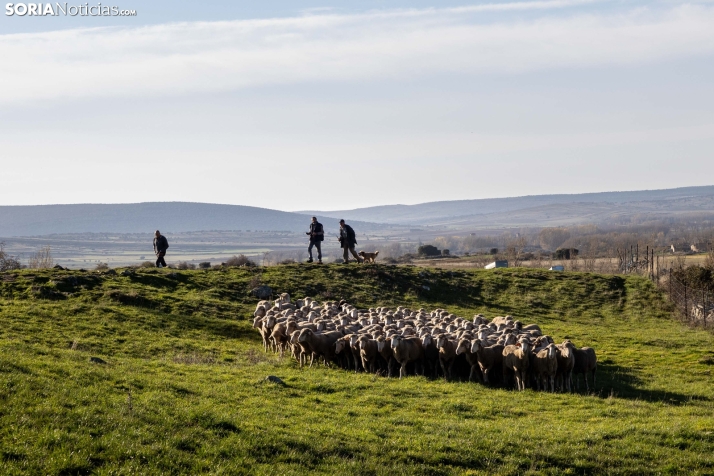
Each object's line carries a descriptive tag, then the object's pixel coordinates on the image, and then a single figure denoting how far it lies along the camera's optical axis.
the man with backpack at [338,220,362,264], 43.25
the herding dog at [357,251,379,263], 46.60
